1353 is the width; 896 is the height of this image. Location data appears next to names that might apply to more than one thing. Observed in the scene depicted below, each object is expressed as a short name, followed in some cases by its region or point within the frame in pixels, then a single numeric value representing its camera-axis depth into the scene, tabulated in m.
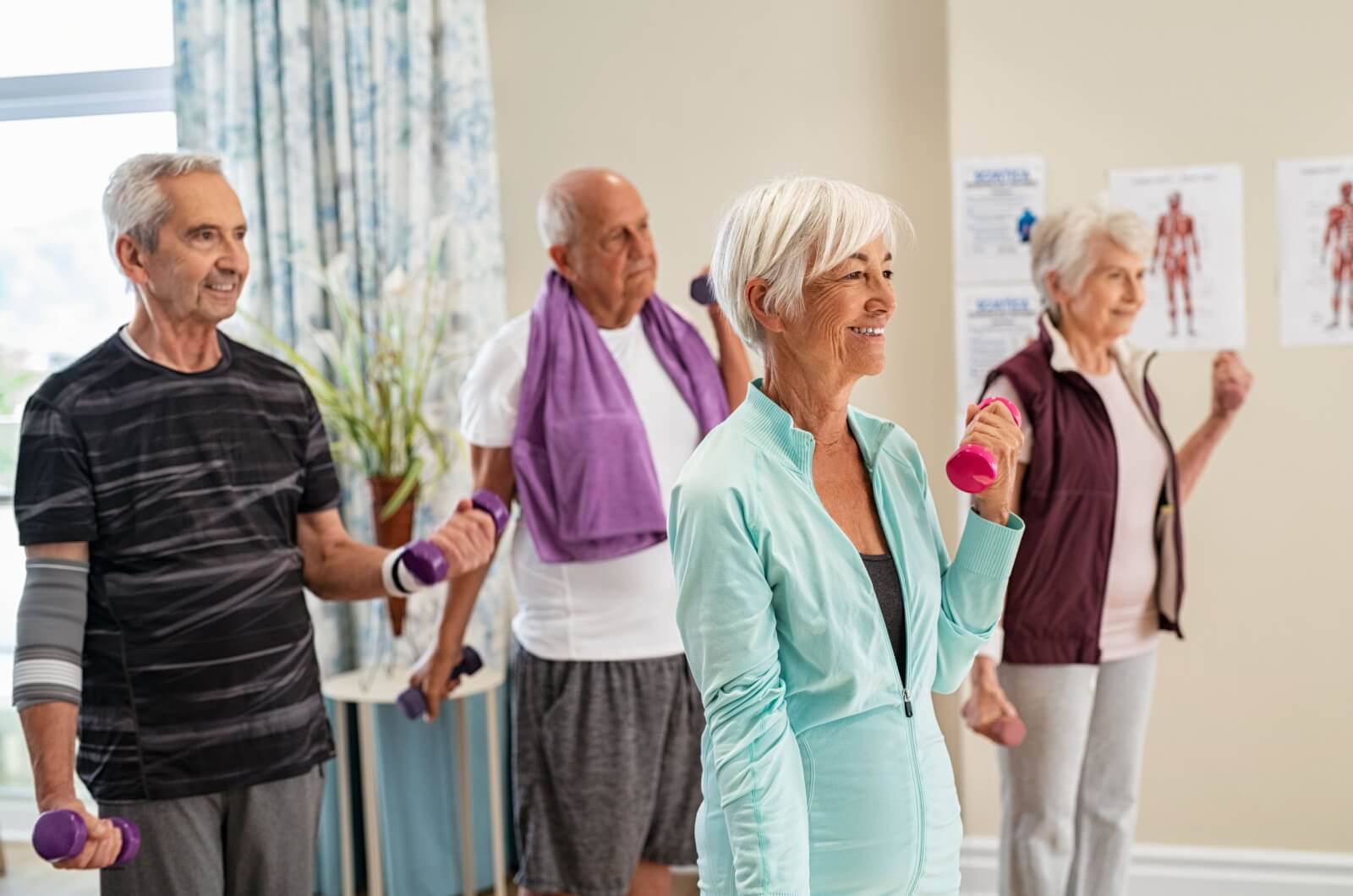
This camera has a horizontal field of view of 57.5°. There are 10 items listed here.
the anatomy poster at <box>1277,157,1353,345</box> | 2.92
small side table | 2.98
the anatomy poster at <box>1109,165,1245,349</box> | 2.97
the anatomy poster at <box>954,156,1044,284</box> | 3.03
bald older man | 2.27
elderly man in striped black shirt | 1.73
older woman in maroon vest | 2.24
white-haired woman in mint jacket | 1.31
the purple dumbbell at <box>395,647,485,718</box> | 2.46
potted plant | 3.05
